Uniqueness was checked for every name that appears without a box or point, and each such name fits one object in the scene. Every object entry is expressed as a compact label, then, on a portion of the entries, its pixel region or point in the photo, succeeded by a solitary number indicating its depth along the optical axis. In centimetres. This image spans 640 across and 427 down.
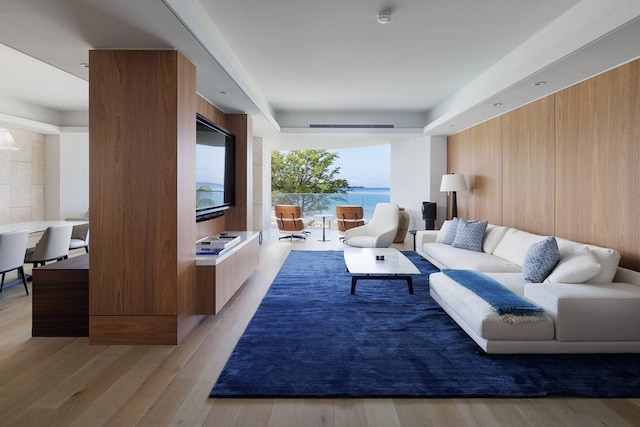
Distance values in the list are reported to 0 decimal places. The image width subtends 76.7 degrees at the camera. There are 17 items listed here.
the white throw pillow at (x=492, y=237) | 530
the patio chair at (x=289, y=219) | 884
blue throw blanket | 282
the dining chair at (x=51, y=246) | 479
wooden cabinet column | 313
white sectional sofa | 280
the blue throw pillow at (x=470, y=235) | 553
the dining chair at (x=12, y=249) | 409
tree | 1588
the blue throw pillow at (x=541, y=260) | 356
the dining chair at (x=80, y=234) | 604
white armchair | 668
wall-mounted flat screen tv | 441
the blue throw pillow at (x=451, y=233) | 608
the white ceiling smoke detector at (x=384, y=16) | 341
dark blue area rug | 238
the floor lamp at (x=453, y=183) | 690
